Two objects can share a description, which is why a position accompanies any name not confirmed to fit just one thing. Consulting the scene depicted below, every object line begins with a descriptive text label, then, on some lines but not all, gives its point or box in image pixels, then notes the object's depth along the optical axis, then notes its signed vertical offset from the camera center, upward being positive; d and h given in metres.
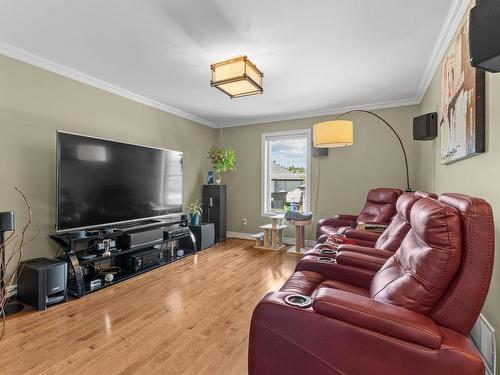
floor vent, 1.41 -0.89
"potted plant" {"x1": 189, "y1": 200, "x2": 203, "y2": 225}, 4.64 -0.45
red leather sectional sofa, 1.00 -0.54
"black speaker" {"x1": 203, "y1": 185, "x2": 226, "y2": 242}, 5.18 -0.38
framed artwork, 1.62 +0.63
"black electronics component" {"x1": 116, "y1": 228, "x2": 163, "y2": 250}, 3.25 -0.65
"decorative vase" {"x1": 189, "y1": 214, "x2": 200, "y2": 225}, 4.64 -0.55
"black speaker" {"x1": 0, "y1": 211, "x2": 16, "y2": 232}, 2.24 -0.30
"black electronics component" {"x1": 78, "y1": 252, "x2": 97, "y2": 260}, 2.80 -0.75
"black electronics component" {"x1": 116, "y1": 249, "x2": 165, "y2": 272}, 3.32 -0.95
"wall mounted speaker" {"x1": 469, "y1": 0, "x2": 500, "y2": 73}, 0.87 +0.54
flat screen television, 2.75 +0.07
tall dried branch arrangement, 2.54 -0.63
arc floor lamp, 3.36 +0.73
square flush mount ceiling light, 2.52 +1.13
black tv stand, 2.71 -0.81
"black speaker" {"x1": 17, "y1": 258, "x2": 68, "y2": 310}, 2.39 -0.90
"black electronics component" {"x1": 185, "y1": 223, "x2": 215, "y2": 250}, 4.46 -0.85
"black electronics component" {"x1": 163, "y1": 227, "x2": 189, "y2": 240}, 3.81 -0.67
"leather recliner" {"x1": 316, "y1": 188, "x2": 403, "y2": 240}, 3.62 -0.35
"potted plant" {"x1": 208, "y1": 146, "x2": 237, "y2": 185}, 5.06 +0.59
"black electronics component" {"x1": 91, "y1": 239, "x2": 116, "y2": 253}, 3.02 -0.68
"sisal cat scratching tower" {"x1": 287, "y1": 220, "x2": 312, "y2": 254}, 4.42 -0.78
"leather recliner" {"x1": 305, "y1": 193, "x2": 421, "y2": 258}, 1.96 -0.40
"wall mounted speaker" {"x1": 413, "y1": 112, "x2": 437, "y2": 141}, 2.82 +0.70
